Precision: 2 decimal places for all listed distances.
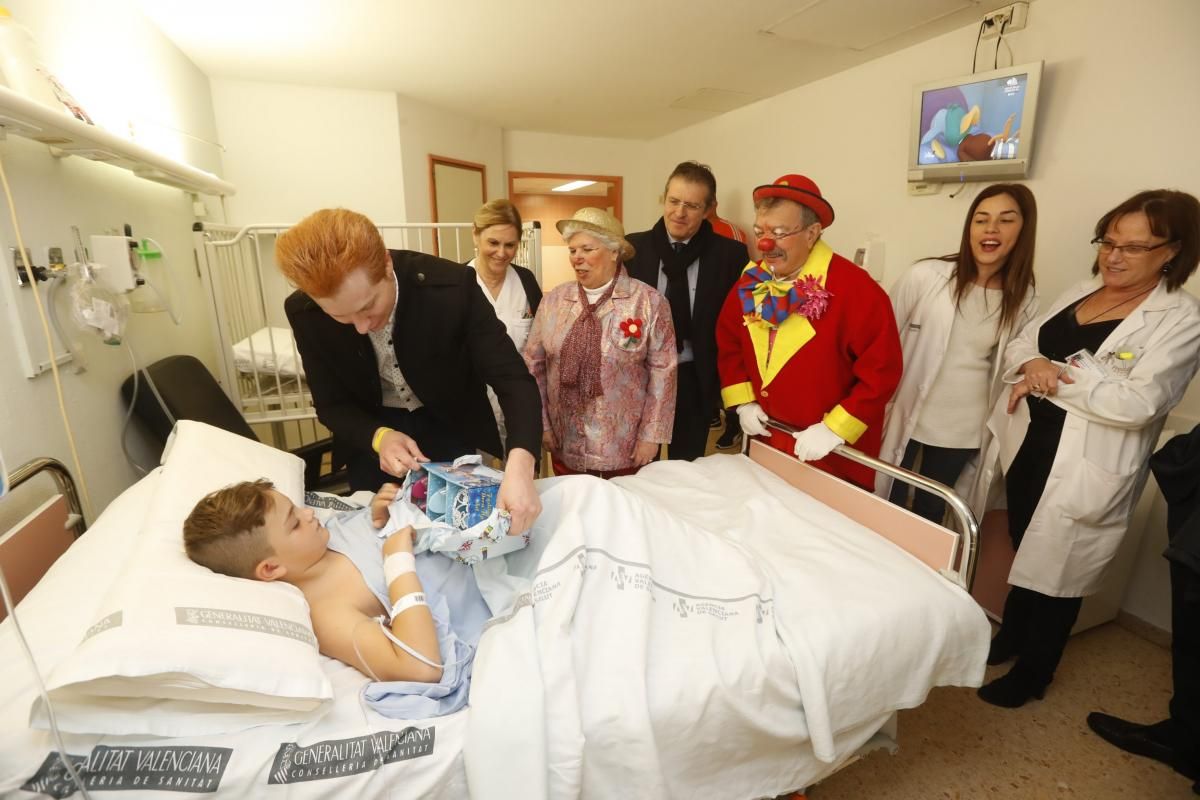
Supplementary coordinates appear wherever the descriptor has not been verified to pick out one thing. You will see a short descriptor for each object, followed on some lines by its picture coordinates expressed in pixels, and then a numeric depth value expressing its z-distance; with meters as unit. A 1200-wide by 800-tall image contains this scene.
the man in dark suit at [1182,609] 1.50
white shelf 1.28
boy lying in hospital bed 1.14
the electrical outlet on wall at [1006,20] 2.62
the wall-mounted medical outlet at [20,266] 1.45
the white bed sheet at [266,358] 3.02
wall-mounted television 2.50
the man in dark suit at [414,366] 1.39
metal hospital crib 2.94
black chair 2.08
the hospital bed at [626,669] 0.95
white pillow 0.90
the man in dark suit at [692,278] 2.49
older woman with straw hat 2.04
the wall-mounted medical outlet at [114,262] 1.85
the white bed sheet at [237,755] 0.88
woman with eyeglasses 1.66
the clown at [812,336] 1.84
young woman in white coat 2.02
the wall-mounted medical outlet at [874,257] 3.54
